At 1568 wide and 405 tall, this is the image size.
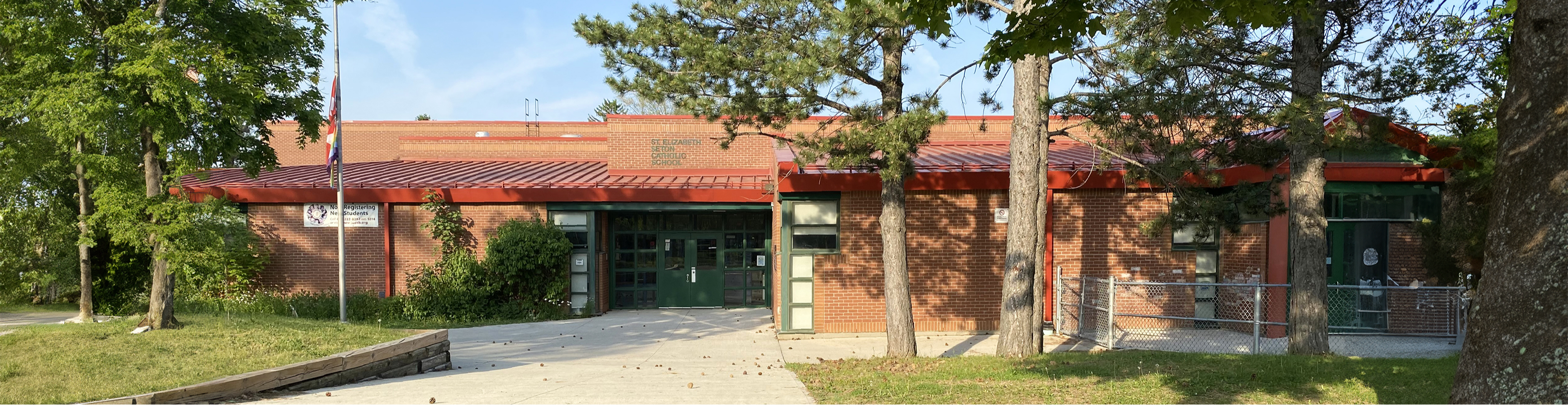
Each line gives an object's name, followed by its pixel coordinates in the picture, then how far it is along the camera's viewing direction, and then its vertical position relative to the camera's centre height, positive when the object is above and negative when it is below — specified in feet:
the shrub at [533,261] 53.47 -4.25
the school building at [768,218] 44.32 -1.62
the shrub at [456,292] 53.06 -6.15
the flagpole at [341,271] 48.47 -4.39
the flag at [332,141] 48.60 +3.04
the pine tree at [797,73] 31.37 +4.56
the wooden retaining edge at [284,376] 23.71 -5.57
